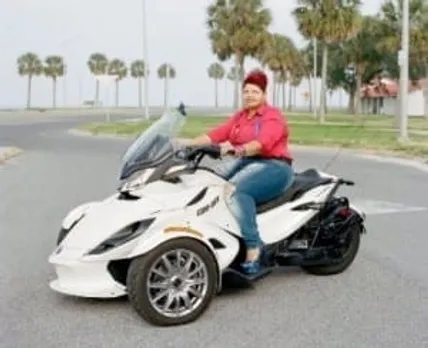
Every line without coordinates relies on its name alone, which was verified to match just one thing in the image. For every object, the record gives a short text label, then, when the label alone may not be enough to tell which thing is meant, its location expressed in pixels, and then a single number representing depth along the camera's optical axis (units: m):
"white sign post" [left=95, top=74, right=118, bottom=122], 48.33
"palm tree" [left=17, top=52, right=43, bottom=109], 122.12
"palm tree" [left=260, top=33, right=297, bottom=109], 79.69
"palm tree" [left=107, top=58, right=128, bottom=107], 129.75
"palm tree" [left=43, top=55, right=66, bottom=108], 125.44
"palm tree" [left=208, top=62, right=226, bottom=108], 157.50
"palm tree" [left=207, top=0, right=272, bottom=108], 54.88
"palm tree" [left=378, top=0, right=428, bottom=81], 43.50
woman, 5.85
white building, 80.19
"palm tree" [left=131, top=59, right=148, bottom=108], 133.38
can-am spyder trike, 5.41
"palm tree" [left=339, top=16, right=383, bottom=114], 54.19
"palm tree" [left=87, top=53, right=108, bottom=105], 124.38
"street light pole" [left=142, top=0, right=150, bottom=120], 50.22
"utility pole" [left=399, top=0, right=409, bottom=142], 24.25
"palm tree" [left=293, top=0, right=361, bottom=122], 45.19
